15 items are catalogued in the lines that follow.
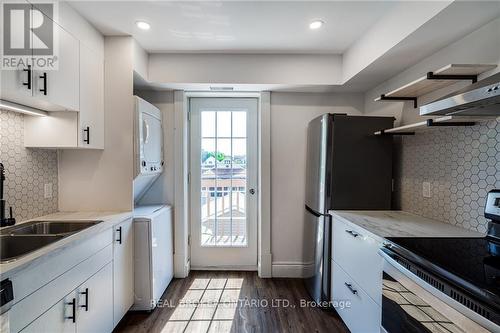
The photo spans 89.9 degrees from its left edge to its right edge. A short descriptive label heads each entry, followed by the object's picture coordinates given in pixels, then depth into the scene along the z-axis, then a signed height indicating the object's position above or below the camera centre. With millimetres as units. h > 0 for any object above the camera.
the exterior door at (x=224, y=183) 3074 -223
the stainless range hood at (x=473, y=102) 1014 +294
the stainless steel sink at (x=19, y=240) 1448 -445
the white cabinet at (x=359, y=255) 1529 -638
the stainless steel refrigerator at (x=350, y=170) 2219 -42
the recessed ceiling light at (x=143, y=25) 1978 +1120
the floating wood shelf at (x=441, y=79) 1442 +568
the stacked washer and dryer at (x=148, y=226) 2188 -562
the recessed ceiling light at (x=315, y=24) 1951 +1118
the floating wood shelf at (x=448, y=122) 1424 +268
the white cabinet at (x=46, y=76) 1389 +545
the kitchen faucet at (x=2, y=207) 1550 -269
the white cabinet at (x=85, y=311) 1259 -841
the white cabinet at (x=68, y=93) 1515 +474
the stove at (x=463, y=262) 850 -422
